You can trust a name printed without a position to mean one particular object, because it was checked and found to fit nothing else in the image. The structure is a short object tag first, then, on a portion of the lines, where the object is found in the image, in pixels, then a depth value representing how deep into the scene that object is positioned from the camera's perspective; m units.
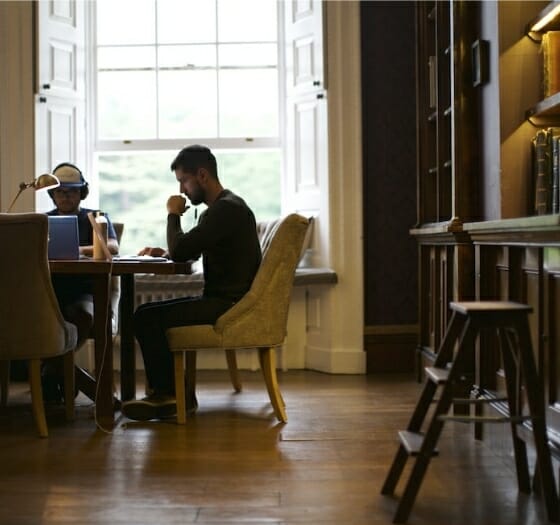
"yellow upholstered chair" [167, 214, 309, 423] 4.07
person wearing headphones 4.49
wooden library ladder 2.56
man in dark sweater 4.06
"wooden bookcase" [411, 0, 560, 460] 3.15
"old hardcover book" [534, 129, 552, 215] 3.74
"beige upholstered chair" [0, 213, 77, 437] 3.65
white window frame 6.21
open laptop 4.13
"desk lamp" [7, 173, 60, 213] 4.11
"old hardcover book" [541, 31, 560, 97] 3.79
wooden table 3.91
